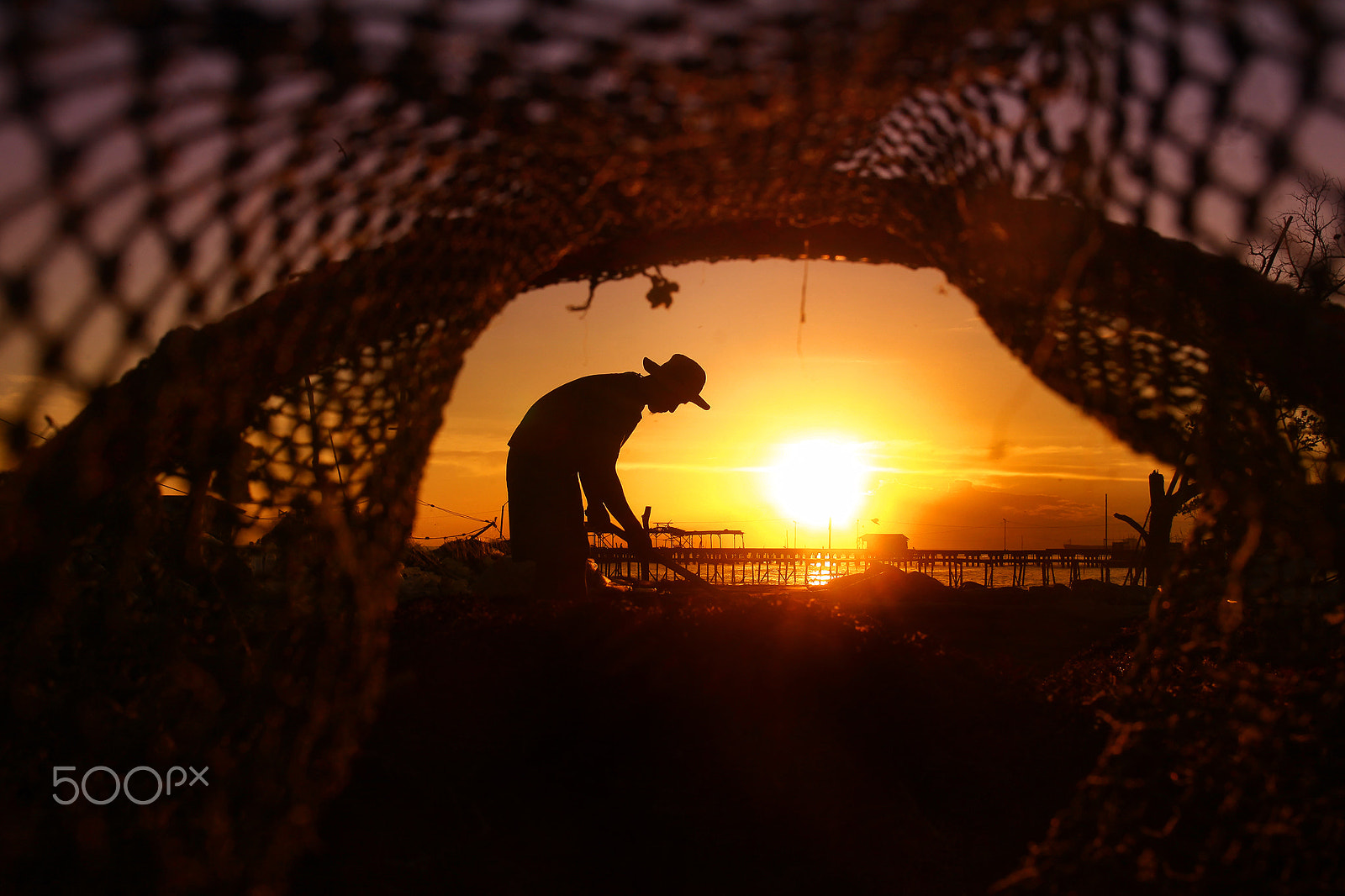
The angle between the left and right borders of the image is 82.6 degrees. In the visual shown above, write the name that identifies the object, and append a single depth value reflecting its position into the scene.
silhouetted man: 4.57
